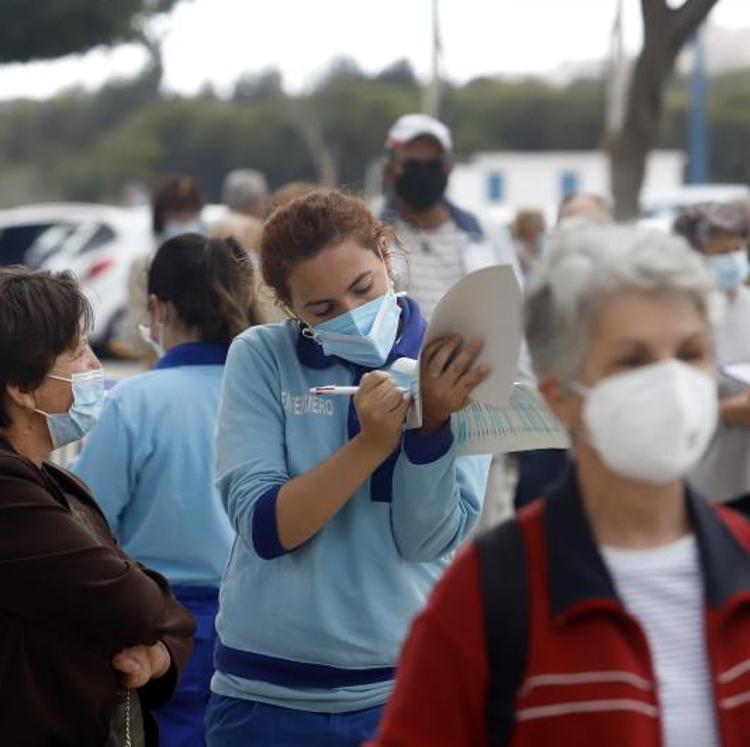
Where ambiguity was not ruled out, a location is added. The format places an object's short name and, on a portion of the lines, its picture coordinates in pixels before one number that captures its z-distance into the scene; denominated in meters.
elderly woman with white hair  4.09
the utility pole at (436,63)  42.96
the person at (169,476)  8.27
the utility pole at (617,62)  31.04
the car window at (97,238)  37.37
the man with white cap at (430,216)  12.70
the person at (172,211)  16.63
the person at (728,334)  10.48
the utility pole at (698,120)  72.86
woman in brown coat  6.33
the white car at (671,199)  49.95
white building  101.29
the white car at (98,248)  36.58
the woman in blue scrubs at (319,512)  6.12
